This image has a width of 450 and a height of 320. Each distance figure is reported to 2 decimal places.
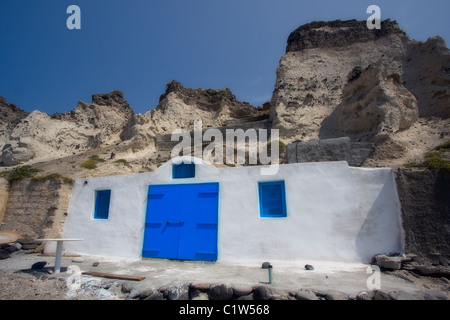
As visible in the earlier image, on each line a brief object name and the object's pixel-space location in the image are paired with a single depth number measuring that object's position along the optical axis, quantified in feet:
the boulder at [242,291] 14.42
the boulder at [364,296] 13.08
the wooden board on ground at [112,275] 17.35
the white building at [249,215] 20.36
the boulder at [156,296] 14.46
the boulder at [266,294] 13.75
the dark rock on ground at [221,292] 14.37
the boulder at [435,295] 13.26
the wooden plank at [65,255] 26.94
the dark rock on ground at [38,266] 20.71
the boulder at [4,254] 25.53
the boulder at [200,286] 15.15
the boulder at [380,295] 13.10
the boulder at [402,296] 13.14
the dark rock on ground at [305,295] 13.33
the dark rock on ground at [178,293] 14.60
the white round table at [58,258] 19.88
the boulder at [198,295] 14.74
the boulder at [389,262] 17.76
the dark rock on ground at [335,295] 13.16
